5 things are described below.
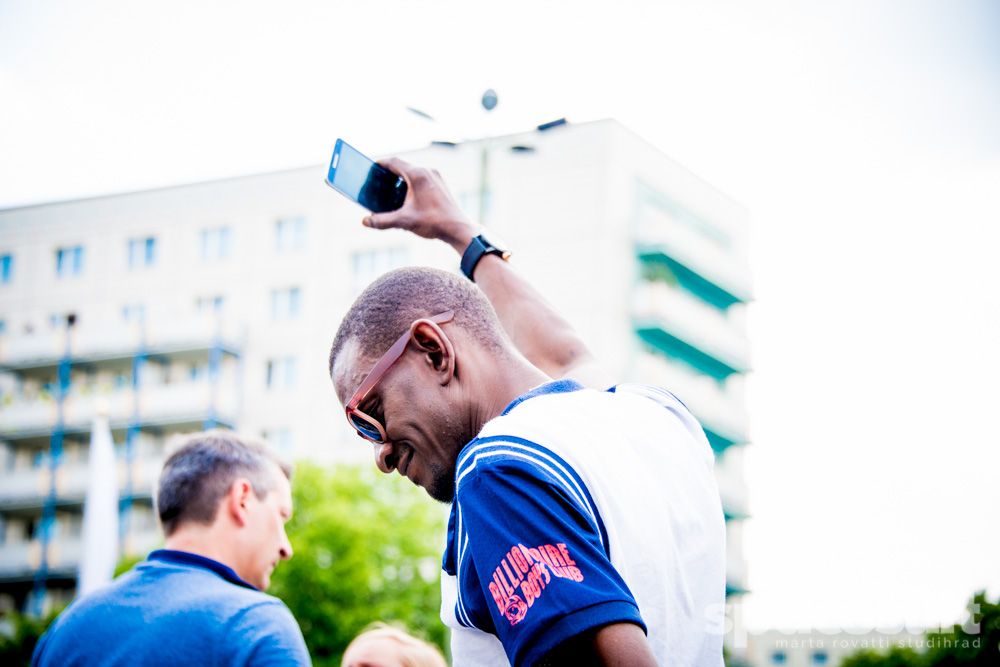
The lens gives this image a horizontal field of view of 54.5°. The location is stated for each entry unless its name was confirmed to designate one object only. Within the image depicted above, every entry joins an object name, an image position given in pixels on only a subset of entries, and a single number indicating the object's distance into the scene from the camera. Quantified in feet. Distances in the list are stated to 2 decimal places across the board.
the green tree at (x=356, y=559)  77.41
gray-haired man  8.95
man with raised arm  4.20
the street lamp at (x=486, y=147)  31.42
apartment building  114.73
